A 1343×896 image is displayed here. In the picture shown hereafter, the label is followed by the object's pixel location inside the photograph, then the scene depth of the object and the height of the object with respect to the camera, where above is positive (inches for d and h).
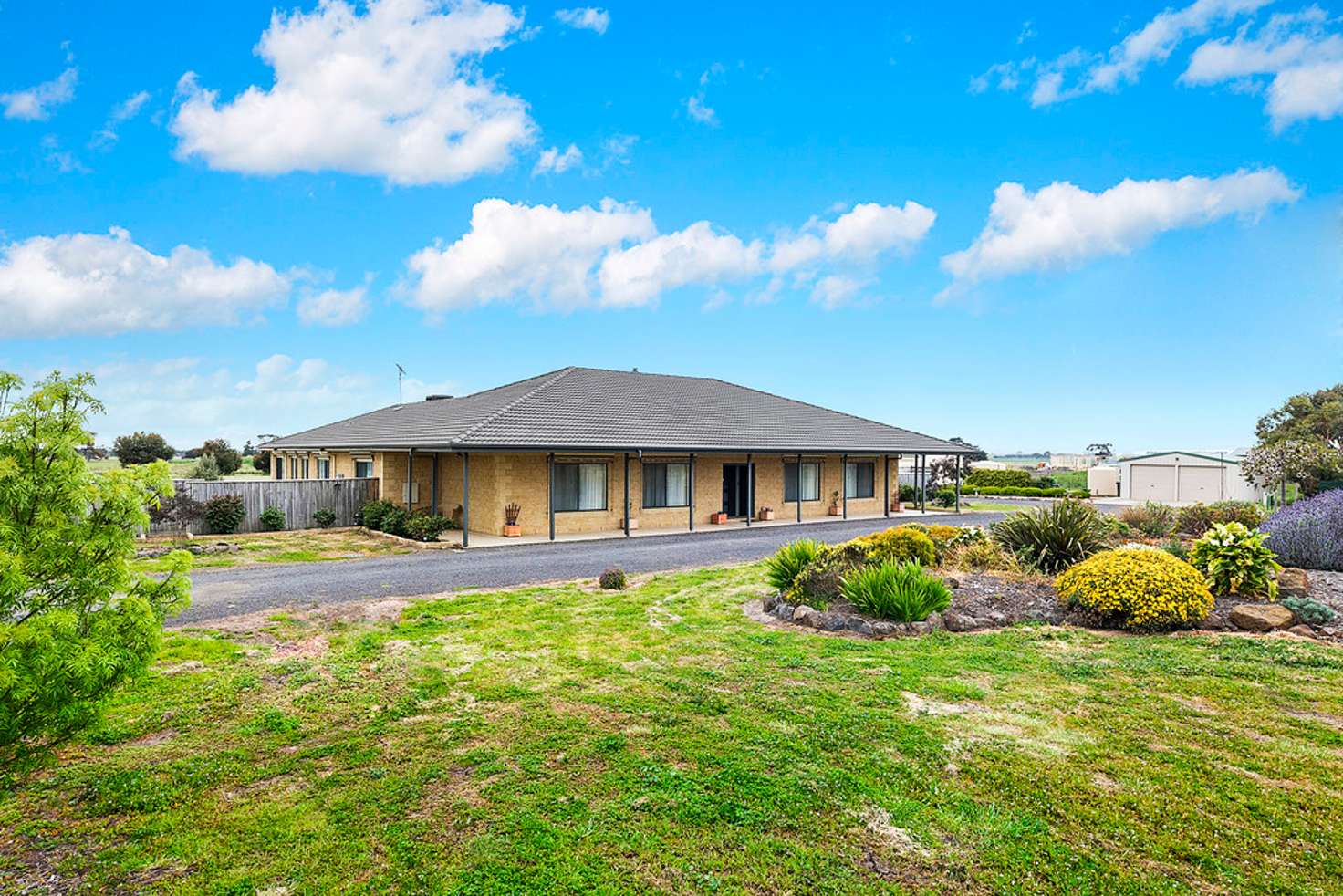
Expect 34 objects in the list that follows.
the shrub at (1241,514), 691.4 -50.0
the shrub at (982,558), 471.8 -62.2
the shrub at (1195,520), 718.8 -56.8
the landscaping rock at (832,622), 340.5 -74.6
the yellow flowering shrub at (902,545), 449.4 -50.8
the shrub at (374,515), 853.8 -51.8
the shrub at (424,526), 753.0 -59.6
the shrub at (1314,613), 330.0 -70.1
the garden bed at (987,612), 335.0 -73.8
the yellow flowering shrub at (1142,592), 334.3 -61.5
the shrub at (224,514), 806.5 -46.6
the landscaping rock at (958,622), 340.5 -75.3
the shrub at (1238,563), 378.3 -53.3
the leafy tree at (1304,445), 1023.0 +29.4
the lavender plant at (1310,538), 460.4 -49.3
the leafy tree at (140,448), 1856.5 +68.7
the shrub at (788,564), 415.2 -56.6
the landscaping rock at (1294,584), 383.2 -66.3
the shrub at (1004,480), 1836.9 -34.5
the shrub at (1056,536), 470.9 -47.5
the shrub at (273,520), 853.8 -57.3
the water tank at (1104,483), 1712.6 -40.8
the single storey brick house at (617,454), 811.4 +20.8
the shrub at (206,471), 1306.6 +4.5
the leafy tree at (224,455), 1934.1 +51.3
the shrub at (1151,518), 736.3 -58.4
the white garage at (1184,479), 1439.5 -29.6
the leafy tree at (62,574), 138.2 -20.7
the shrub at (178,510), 755.4 -40.0
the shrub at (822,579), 381.7 -61.8
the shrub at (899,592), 337.7 -61.5
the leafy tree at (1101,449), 3257.4 +81.0
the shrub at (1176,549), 466.2 -56.9
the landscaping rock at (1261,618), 327.3 -71.4
